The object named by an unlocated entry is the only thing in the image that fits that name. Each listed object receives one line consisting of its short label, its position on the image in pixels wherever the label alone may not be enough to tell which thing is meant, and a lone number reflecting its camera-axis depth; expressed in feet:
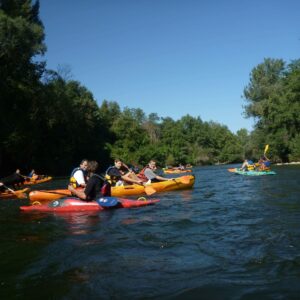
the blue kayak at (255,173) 74.23
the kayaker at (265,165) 79.38
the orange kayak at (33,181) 84.99
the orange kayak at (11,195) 45.65
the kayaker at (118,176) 42.90
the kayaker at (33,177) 86.74
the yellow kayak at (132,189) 39.88
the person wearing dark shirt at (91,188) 30.60
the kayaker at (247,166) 84.21
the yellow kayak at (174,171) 138.72
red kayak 31.40
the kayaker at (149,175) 47.24
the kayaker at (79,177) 33.27
